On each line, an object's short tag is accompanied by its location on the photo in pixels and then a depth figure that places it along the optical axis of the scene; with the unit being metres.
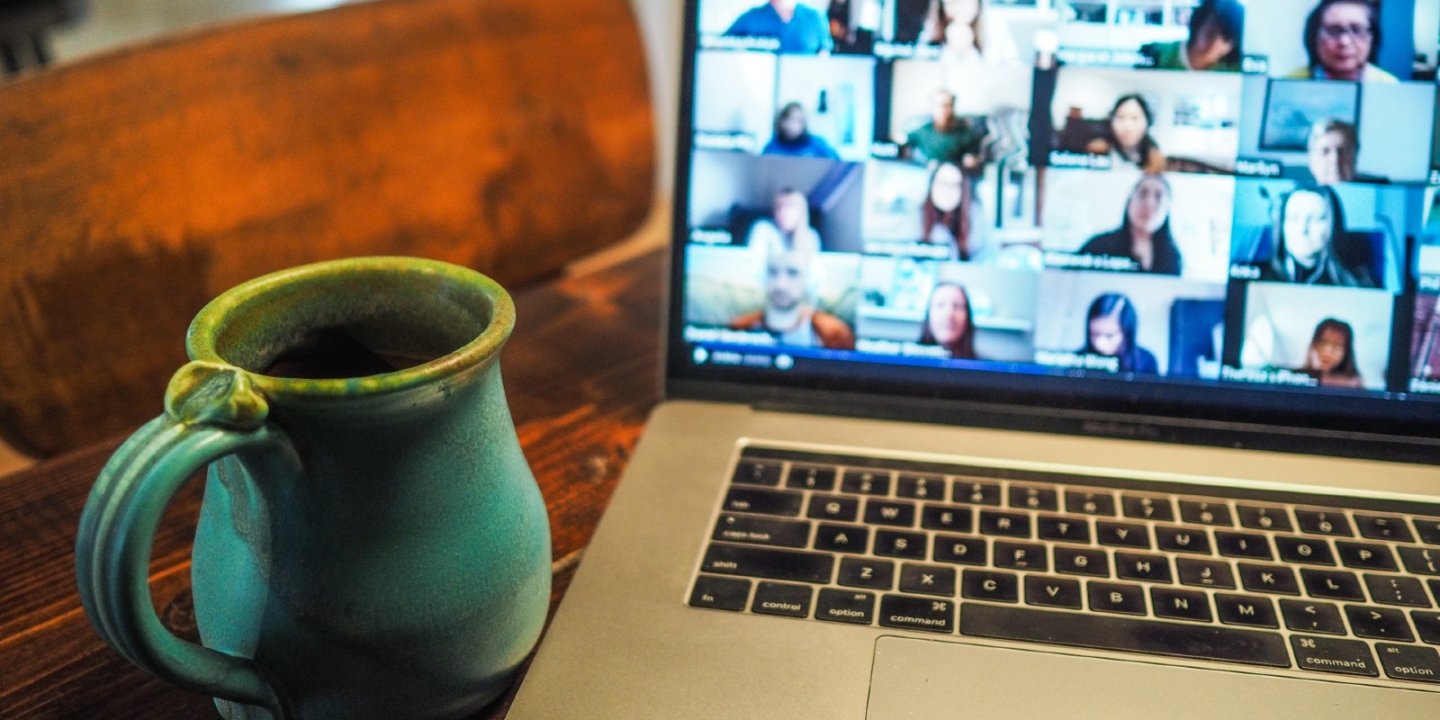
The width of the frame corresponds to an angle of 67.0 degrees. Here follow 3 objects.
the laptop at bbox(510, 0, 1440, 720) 0.44
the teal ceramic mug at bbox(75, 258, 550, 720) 0.30
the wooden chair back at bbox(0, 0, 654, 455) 0.75
